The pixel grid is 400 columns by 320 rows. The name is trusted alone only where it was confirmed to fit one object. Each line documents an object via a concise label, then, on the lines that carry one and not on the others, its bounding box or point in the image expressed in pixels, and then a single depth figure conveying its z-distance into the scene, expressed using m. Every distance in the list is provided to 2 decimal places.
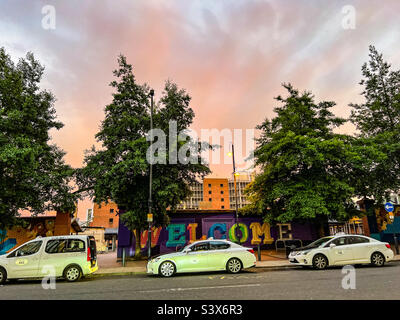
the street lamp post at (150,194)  14.37
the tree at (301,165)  16.89
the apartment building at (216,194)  109.00
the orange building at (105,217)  75.12
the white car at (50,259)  10.38
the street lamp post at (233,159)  20.38
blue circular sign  16.13
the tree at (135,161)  16.72
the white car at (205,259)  11.06
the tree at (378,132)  18.89
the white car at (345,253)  11.88
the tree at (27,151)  15.82
